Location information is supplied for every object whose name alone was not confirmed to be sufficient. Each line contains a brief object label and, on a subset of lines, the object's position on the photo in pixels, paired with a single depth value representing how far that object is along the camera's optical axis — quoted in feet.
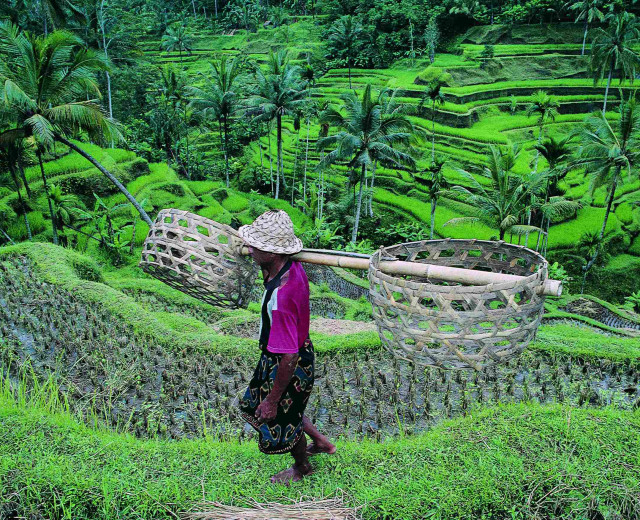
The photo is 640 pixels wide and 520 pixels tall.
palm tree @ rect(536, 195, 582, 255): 38.40
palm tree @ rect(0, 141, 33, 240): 31.94
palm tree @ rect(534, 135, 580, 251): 38.09
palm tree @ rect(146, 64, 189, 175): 61.05
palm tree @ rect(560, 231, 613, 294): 46.62
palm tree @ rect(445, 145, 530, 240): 33.22
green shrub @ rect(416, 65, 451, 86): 73.43
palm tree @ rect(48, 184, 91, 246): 36.52
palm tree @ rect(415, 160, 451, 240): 44.93
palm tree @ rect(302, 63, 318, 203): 58.23
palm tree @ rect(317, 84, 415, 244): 43.57
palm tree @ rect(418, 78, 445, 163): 57.36
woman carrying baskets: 6.84
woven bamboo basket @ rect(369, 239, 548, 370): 6.14
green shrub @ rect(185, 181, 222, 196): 54.69
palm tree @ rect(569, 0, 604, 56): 75.78
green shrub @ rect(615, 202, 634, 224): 53.01
